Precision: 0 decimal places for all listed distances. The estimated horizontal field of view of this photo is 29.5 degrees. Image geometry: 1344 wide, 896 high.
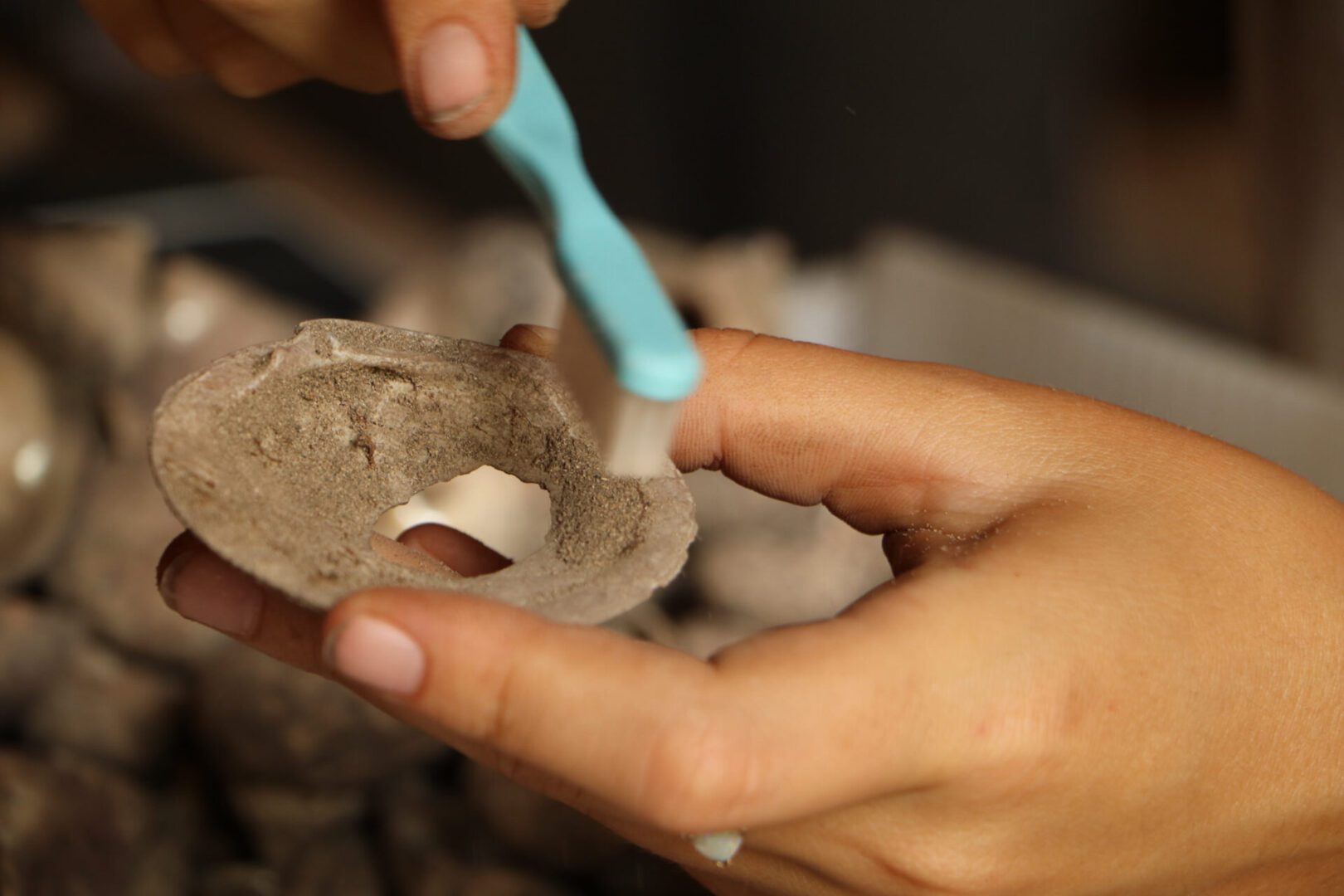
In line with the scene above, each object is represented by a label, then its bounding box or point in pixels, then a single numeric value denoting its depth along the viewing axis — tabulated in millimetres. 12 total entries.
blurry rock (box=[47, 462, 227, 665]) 567
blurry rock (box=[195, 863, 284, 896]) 511
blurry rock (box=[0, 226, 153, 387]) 632
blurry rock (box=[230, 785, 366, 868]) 523
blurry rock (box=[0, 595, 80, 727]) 546
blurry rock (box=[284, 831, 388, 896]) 515
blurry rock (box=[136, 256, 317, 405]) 705
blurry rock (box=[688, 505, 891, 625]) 624
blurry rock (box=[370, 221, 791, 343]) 688
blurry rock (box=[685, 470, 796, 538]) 666
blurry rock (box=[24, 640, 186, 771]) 546
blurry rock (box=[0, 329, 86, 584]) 555
